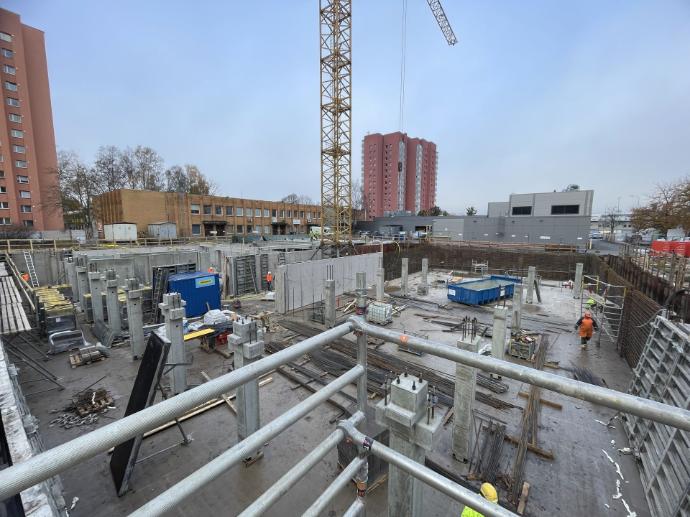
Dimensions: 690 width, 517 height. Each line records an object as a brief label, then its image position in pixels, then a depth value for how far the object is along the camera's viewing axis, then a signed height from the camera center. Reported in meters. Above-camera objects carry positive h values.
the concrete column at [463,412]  5.20 -3.27
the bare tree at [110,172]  40.16 +7.43
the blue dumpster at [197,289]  11.83 -2.50
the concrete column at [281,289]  13.62 -2.80
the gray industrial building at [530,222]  31.73 +0.42
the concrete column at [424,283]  18.33 -3.48
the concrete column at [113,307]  9.92 -2.63
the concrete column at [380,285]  14.77 -2.93
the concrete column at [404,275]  18.09 -2.90
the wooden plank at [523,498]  4.50 -4.17
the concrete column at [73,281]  14.16 -2.54
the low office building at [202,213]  36.91 +1.97
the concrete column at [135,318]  8.30 -2.54
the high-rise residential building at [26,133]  38.69 +12.52
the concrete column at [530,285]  16.55 -3.29
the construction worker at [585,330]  10.24 -3.51
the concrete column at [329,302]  11.88 -2.95
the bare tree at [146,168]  45.41 +8.89
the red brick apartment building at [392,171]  94.06 +17.35
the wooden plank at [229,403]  6.70 -3.94
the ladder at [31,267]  17.56 -2.33
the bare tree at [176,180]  56.88 +8.83
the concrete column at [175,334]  6.50 -2.34
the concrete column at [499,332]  7.47 -2.62
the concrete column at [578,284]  17.30 -3.43
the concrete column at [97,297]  10.88 -2.51
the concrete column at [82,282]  12.63 -2.30
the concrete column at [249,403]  5.15 -2.99
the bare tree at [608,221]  54.39 +0.97
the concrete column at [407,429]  1.87 -1.27
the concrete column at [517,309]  11.65 -3.19
